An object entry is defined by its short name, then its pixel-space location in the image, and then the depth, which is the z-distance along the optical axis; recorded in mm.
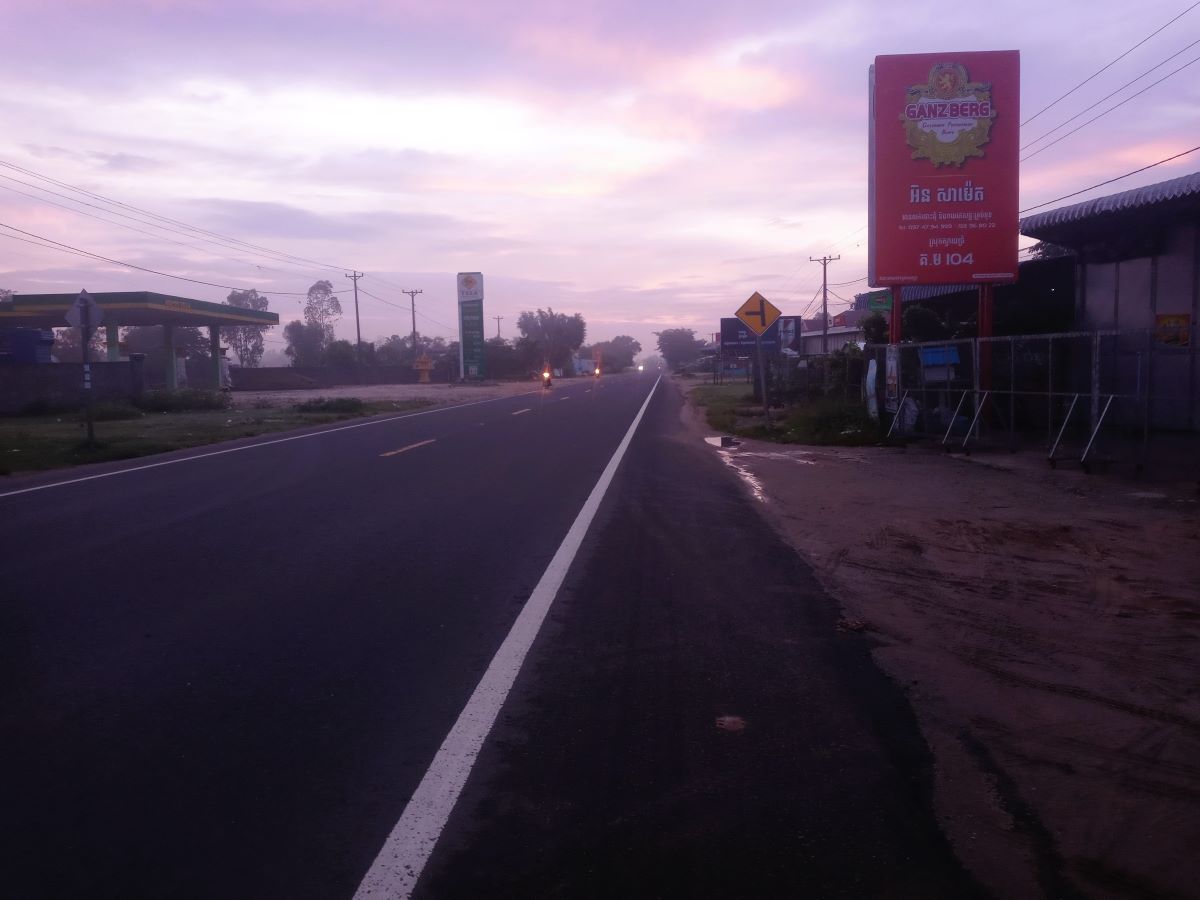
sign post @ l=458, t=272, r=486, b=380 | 75062
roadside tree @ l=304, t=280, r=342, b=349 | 130125
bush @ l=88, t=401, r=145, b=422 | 32750
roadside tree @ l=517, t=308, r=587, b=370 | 125075
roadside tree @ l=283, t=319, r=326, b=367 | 124375
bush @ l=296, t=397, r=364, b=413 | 37000
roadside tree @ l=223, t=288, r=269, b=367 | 115250
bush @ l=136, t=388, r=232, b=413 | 38156
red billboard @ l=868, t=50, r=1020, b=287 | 20812
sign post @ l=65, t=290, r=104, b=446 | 20141
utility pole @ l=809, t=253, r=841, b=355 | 63781
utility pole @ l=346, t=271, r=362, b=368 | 85875
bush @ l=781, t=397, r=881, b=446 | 21484
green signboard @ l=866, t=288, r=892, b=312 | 41688
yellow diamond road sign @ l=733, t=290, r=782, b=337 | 24953
